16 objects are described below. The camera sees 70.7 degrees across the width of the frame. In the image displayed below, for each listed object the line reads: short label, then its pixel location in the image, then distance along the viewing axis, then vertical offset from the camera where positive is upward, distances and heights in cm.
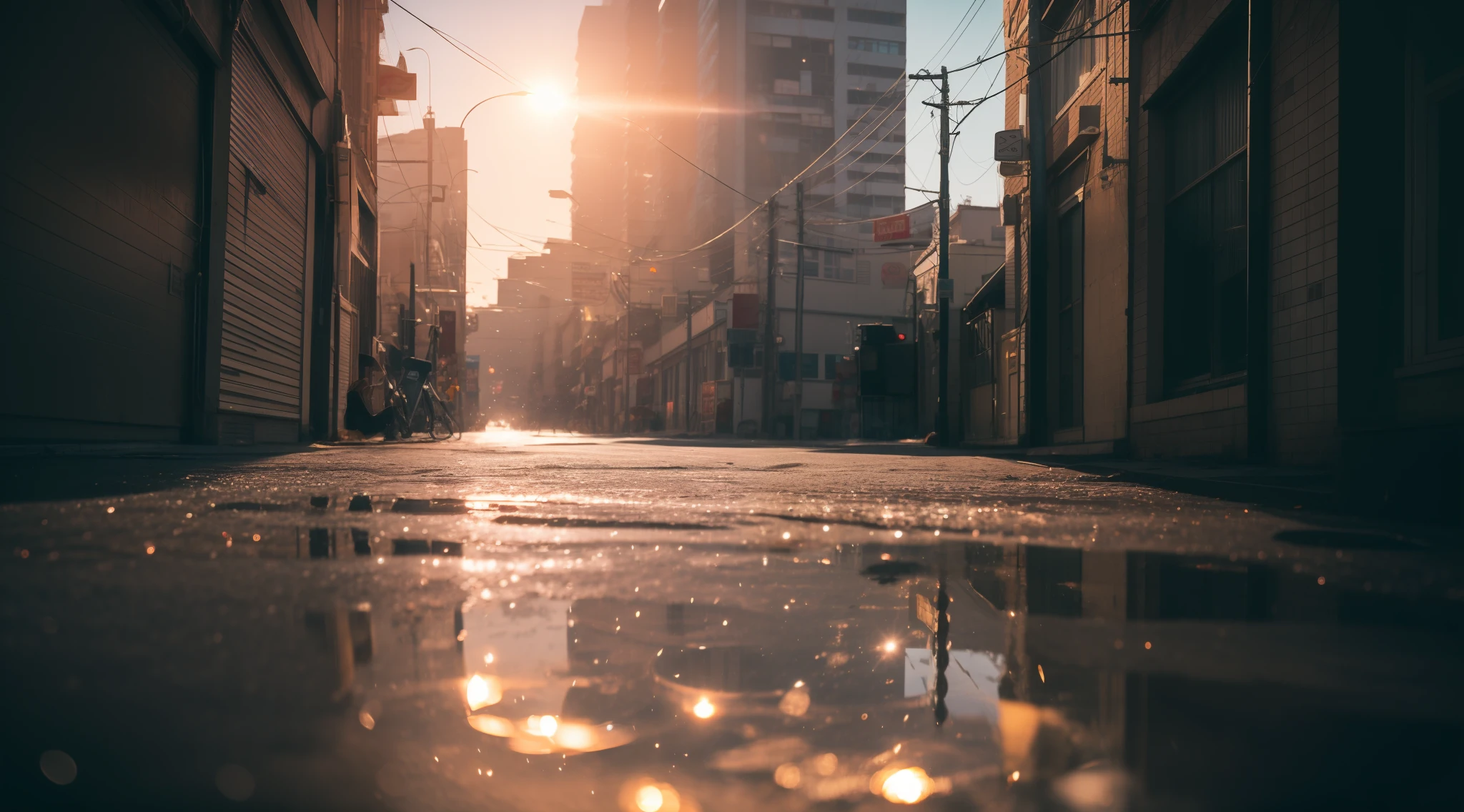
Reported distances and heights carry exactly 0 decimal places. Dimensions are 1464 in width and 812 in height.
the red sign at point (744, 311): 4822 +570
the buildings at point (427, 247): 4516 +952
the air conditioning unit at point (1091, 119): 1344 +419
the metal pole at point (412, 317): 2806 +324
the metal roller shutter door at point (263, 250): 1074 +206
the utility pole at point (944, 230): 2498 +510
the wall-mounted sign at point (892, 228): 4191 +846
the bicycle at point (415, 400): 1833 +50
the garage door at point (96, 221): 641 +145
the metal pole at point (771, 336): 3850 +380
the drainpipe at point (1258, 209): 834 +190
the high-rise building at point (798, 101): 7144 +2360
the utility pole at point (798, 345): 3828 +337
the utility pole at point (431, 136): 3484 +1125
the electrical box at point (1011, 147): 1620 +459
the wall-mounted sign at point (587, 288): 6212 +860
